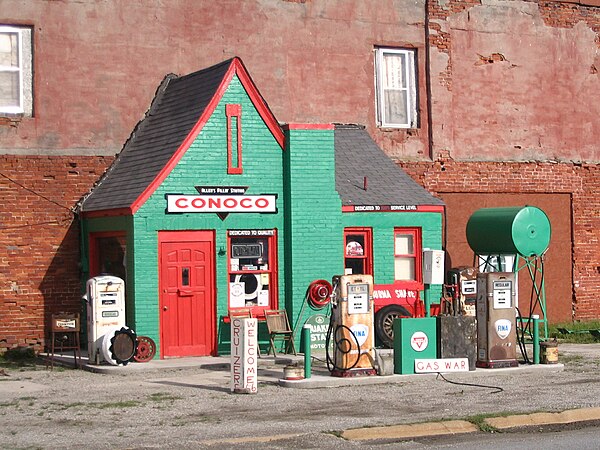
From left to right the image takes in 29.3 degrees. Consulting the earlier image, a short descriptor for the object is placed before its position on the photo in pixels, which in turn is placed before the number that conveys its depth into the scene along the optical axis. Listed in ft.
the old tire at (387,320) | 74.23
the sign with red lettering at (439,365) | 60.03
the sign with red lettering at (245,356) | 54.34
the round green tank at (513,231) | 78.18
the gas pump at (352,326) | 59.16
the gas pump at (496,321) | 62.39
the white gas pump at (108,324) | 65.67
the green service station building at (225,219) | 69.41
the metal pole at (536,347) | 63.87
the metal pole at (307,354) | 57.21
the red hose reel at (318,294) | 72.69
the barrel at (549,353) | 64.34
